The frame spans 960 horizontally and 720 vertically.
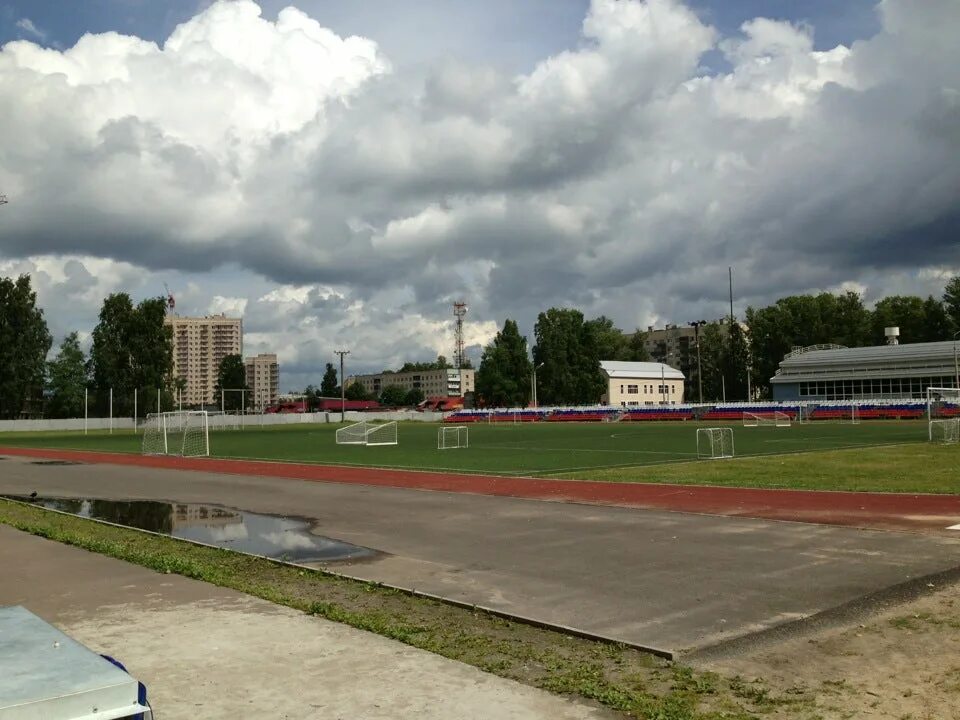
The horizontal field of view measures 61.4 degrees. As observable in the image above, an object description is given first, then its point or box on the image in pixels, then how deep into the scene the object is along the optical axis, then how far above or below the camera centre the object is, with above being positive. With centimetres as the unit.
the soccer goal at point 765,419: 6896 -290
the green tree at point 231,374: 16012 +457
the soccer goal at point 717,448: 3031 -251
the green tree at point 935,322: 11100 +858
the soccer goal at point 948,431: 3622 -215
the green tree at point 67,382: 10675 +241
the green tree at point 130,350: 9738 +599
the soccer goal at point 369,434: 4709 -241
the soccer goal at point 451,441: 4195 -274
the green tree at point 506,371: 12219 +316
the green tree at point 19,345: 9275 +653
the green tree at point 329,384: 18575 +261
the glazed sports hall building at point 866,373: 8888 +147
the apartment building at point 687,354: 15762 +775
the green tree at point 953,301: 10950 +1127
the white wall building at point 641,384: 13662 +99
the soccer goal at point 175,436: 4072 -207
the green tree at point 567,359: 12625 +499
